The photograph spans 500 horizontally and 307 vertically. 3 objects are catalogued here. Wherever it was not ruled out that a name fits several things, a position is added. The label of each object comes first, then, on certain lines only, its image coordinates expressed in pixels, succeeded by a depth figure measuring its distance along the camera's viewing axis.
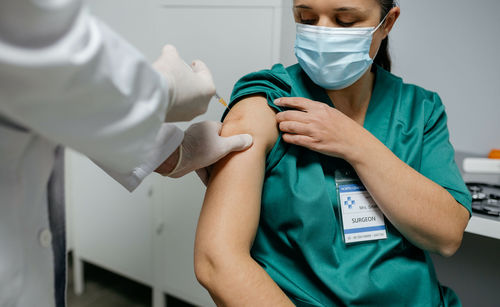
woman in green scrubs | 0.88
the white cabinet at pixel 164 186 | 1.60
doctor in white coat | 0.44
